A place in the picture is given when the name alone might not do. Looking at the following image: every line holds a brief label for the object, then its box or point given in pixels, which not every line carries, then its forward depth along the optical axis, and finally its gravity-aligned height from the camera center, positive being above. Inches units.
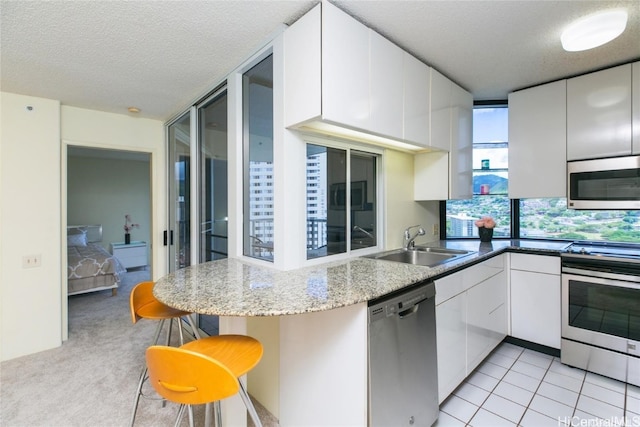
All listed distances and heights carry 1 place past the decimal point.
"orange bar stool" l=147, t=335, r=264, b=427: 39.2 -22.4
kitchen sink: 96.7 -14.6
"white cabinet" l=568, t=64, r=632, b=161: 93.7 +32.4
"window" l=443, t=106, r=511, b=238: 127.3 +15.8
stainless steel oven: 83.7 -30.1
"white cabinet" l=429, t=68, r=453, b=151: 94.7 +33.9
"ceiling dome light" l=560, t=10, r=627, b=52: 67.7 +43.3
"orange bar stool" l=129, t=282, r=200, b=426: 70.0 -24.1
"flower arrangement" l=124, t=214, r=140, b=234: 256.2 -10.2
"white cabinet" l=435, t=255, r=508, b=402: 73.7 -30.9
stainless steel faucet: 106.1 -10.0
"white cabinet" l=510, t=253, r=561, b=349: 99.3 -30.5
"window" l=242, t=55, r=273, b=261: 81.1 +16.0
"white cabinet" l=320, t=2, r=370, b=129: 61.4 +31.7
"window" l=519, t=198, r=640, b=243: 104.3 -4.3
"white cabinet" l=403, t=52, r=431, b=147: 83.4 +33.1
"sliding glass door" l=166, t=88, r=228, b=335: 105.4 +11.0
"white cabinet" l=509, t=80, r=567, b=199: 105.8 +26.4
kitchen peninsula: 50.6 -15.5
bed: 168.6 -34.3
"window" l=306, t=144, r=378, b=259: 84.9 +3.5
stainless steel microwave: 91.7 +9.2
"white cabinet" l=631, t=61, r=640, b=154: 91.1 +32.8
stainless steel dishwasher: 55.5 -30.3
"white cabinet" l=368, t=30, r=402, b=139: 72.3 +32.4
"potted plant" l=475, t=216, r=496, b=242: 119.0 -6.6
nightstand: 237.0 -33.3
